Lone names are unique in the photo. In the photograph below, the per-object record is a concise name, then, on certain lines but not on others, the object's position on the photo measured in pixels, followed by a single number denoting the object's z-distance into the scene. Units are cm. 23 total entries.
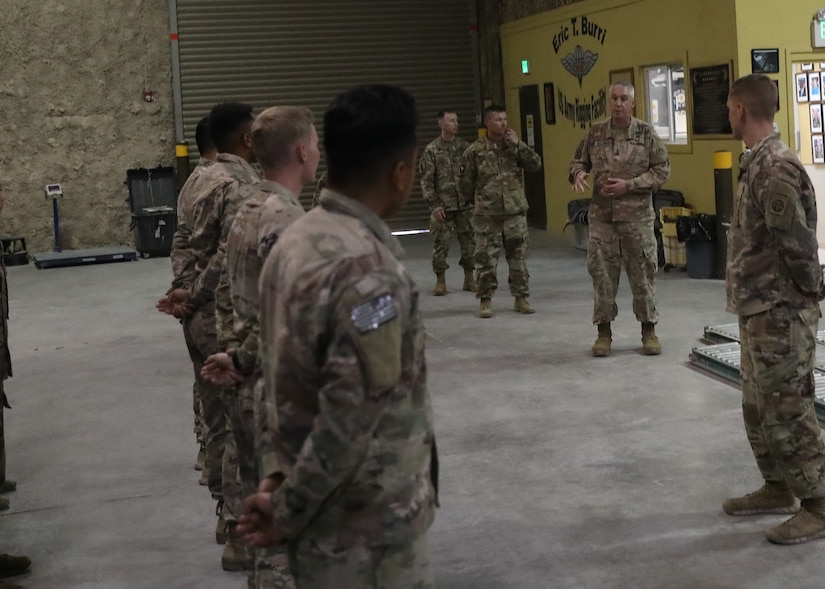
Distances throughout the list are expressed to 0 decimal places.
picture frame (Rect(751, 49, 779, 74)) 987
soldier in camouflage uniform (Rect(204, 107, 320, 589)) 309
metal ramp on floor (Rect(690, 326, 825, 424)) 638
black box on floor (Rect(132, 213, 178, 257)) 1468
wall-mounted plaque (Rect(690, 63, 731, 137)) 1016
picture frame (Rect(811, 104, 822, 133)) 1036
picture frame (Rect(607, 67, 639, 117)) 1209
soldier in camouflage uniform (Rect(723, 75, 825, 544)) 390
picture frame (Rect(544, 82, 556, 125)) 1455
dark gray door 1523
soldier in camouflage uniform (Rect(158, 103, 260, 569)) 390
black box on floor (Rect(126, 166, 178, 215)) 1517
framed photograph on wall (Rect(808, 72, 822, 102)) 1018
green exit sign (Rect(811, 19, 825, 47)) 1001
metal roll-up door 1559
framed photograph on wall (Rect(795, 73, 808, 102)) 1019
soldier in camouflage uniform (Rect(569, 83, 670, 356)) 704
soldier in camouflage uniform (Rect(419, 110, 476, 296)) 1023
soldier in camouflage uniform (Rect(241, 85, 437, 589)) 192
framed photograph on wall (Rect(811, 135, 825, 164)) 1064
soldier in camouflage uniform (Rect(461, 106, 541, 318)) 903
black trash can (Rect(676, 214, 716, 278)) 1013
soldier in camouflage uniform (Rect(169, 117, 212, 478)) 431
